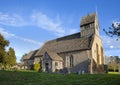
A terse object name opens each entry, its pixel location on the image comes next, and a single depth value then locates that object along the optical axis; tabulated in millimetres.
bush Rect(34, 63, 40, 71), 26888
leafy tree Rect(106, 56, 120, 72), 32433
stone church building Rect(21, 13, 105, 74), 23262
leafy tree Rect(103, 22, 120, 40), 6198
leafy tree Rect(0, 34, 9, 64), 22994
